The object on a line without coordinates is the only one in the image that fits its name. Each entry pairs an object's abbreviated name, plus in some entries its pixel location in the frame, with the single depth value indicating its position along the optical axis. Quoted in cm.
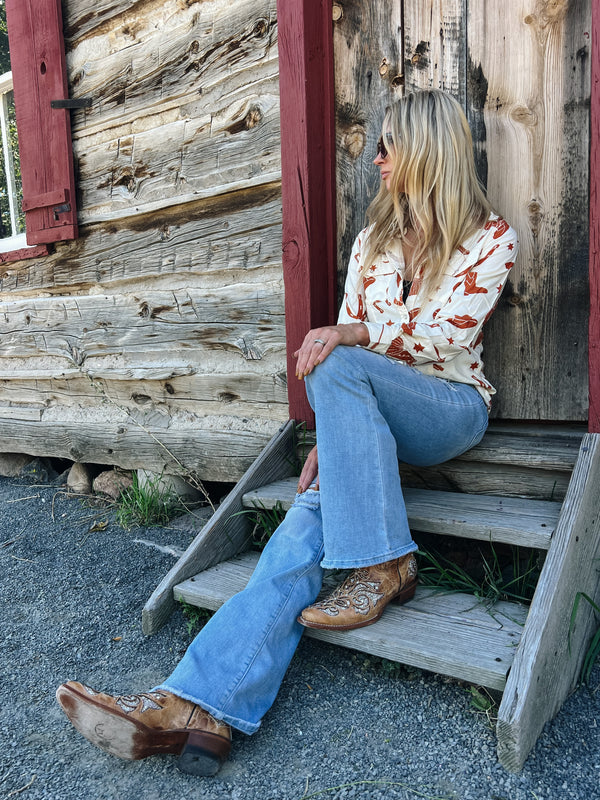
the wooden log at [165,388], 283
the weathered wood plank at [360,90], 244
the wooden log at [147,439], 291
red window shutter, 331
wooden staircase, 146
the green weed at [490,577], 187
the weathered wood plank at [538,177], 212
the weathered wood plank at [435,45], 229
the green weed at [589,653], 168
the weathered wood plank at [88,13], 312
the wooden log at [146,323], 278
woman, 152
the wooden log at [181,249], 272
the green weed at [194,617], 204
